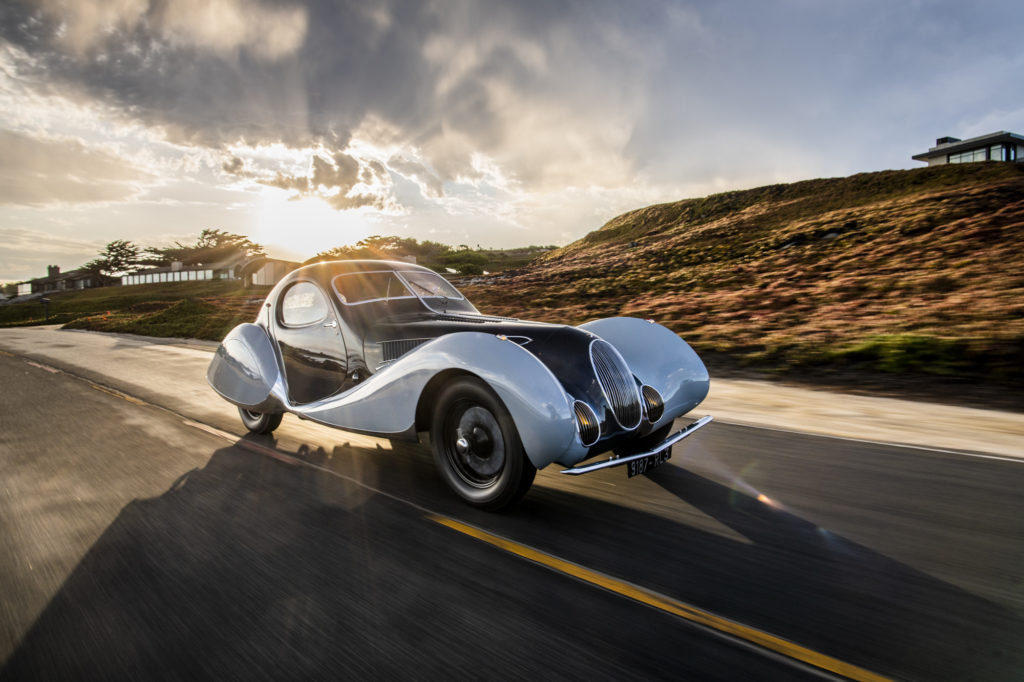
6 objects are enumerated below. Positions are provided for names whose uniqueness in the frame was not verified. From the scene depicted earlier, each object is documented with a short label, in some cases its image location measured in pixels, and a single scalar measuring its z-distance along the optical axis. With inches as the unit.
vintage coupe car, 125.5
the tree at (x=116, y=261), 3432.6
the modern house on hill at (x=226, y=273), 2298.2
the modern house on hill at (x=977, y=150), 1744.6
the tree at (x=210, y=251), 3090.6
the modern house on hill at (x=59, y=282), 3432.6
